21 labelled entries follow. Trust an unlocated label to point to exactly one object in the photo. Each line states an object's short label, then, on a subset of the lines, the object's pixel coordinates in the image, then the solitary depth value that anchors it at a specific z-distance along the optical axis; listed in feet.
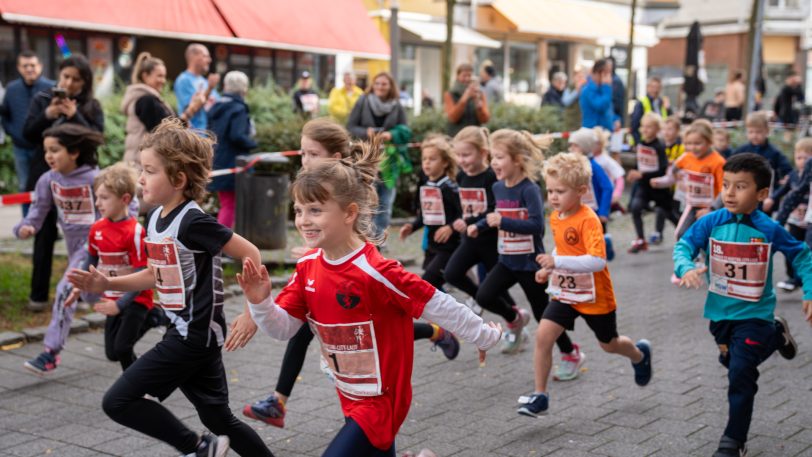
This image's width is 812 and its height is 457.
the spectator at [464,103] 38.78
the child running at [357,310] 12.24
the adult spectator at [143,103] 29.76
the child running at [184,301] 13.85
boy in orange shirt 18.60
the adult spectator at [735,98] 80.48
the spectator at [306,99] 51.88
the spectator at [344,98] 51.07
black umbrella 83.76
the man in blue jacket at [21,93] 33.30
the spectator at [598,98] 45.60
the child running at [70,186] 22.59
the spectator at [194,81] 35.14
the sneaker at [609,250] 32.56
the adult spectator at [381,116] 35.96
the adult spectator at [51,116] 26.23
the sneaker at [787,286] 31.40
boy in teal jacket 16.24
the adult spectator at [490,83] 54.39
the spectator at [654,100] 55.16
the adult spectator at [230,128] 33.50
